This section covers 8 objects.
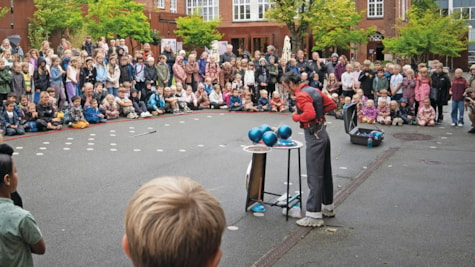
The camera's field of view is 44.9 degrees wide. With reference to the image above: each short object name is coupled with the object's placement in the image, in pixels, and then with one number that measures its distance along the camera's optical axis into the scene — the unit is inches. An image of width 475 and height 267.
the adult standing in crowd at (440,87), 682.2
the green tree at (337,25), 1533.0
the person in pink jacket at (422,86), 678.1
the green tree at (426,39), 1330.0
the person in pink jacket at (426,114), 662.5
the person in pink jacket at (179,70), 832.9
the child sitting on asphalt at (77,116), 616.7
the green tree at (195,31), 1658.5
